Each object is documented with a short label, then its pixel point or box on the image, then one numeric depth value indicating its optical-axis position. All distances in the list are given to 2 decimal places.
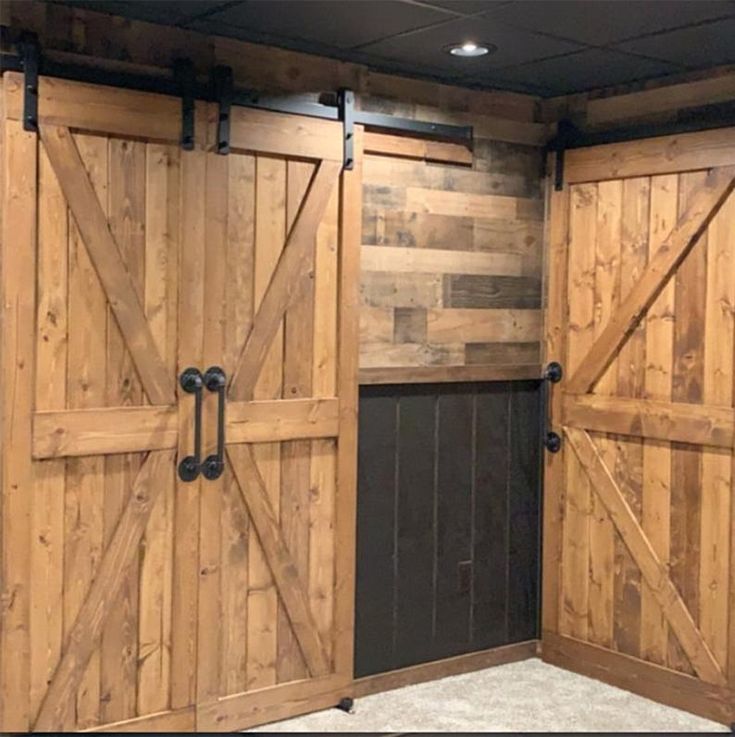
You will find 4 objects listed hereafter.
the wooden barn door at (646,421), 4.27
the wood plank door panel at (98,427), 3.56
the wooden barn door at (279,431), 3.98
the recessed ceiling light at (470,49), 4.03
